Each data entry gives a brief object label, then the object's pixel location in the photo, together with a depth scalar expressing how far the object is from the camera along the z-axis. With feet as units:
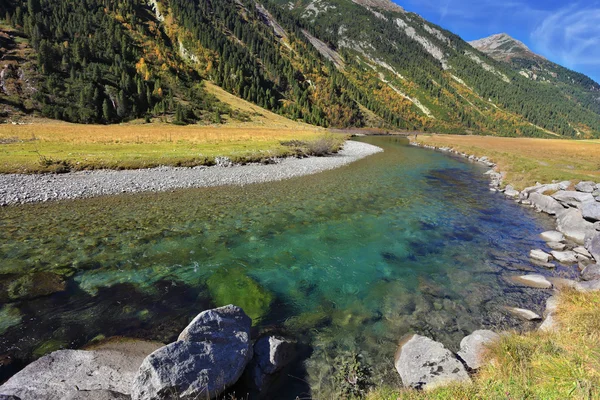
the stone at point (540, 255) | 40.63
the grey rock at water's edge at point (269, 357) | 19.83
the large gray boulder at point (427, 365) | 18.33
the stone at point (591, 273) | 33.19
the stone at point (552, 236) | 48.08
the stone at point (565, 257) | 40.11
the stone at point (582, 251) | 41.29
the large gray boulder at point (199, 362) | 15.53
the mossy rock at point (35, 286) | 29.04
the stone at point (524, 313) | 26.94
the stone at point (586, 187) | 59.36
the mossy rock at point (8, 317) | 24.35
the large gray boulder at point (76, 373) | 16.41
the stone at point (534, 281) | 33.40
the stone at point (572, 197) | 55.26
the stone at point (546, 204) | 63.73
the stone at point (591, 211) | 47.57
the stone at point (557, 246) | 44.55
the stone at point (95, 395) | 16.20
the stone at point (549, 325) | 21.84
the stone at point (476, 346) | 19.89
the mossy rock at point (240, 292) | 29.25
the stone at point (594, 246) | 39.41
